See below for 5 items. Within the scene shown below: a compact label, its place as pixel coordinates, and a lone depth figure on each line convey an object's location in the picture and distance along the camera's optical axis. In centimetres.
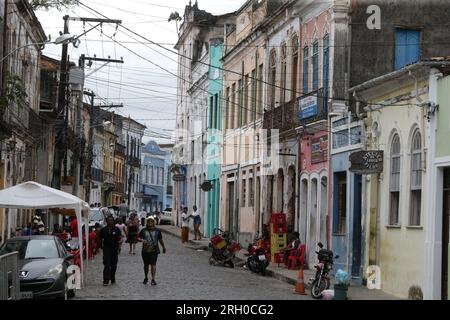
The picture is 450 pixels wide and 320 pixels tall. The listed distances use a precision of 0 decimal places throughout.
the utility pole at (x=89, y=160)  5604
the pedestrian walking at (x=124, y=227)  3739
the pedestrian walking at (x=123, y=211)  5118
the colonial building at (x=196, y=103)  4888
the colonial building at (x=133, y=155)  9800
